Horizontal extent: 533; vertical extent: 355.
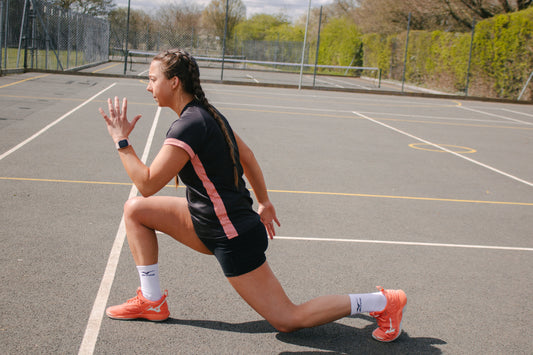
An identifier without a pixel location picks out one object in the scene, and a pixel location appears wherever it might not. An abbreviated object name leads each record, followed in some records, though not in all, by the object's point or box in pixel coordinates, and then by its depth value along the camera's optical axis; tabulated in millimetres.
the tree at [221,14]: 58488
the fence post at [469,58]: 26675
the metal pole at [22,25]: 22078
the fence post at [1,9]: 19141
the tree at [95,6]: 50500
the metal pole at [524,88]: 26475
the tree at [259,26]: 61781
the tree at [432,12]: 35219
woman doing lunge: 3008
